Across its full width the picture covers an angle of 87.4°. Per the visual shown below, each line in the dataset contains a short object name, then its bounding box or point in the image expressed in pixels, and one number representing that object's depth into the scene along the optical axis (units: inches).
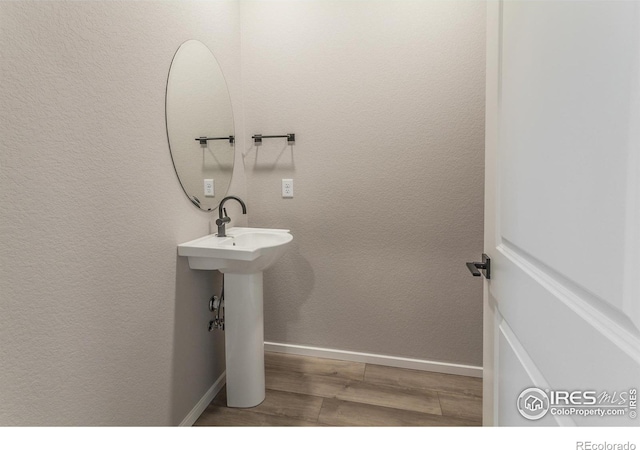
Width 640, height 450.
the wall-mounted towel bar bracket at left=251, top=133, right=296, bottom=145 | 87.6
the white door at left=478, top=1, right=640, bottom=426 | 15.7
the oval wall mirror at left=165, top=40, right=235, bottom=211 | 62.3
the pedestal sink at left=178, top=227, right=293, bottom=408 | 67.7
